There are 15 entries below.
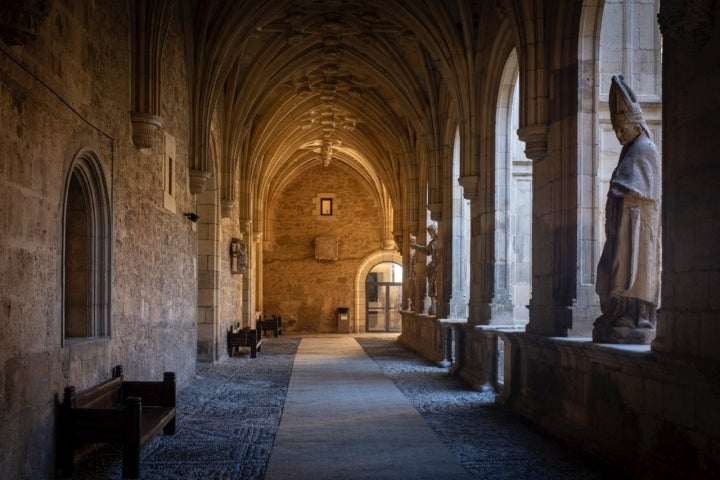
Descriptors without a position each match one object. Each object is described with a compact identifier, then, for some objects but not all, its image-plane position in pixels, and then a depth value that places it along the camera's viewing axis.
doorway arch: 24.67
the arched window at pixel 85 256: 5.72
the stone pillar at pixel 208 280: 11.90
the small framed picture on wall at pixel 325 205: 25.52
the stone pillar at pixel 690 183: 3.72
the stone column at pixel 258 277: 22.43
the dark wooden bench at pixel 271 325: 19.25
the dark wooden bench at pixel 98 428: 4.46
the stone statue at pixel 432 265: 13.62
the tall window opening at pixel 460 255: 11.91
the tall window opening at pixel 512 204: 9.09
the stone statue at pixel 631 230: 4.86
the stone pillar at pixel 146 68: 6.75
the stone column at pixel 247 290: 17.27
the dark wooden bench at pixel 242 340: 13.35
